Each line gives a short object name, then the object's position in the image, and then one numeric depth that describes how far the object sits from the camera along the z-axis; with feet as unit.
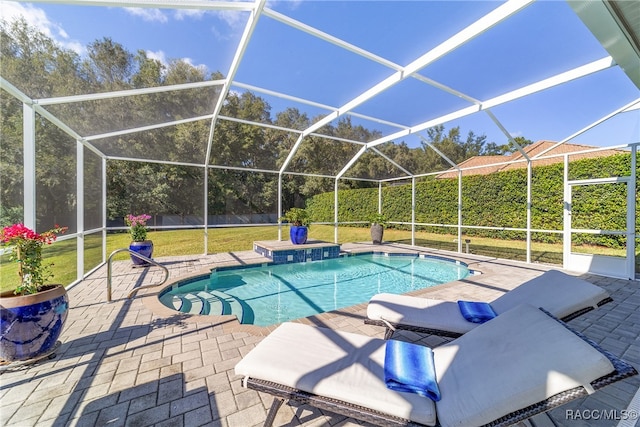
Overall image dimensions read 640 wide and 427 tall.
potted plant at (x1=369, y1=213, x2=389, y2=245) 36.68
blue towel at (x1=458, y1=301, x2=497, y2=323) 8.98
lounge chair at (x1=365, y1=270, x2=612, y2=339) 8.40
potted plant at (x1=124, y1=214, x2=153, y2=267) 21.69
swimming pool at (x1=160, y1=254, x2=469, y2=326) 16.52
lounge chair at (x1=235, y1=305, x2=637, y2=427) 4.76
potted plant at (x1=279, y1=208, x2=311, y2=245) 31.04
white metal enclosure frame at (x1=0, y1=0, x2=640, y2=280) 9.91
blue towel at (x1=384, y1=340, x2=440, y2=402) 5.59
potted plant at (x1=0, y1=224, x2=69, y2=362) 8.20
